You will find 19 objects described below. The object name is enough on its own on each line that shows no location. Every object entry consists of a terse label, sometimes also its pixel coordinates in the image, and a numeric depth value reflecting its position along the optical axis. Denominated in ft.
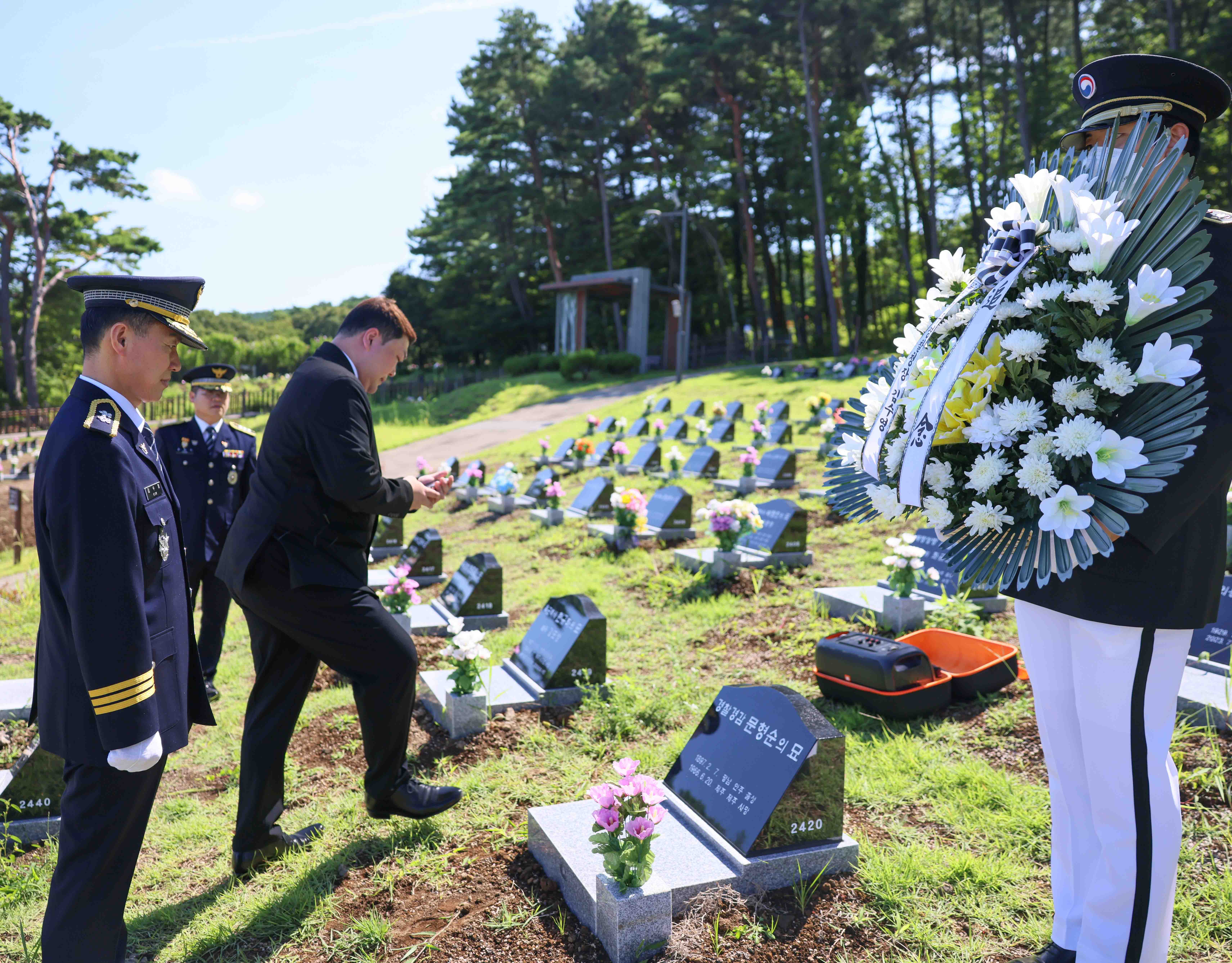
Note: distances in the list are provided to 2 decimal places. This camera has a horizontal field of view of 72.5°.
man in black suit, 9.85
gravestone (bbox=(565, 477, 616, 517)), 32.48
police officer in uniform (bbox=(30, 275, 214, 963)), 7.01
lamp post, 86.02
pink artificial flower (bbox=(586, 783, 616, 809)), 8.25
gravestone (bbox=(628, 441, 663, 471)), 40.57
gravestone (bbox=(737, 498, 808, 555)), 22.80
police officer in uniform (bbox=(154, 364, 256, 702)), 16.62
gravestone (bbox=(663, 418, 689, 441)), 47.60
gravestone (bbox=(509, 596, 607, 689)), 14.78
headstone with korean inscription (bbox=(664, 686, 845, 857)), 9.04
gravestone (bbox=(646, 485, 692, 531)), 27.71
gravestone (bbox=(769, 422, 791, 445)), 43.32
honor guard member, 5.90
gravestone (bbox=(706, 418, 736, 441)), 47.39
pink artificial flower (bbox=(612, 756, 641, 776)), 8.41
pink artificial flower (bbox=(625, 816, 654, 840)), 8.07
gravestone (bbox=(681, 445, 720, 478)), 37.47
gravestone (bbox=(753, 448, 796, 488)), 34.35
